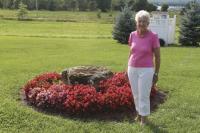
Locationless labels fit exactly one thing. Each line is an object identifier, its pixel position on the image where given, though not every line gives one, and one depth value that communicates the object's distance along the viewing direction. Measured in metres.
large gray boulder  5.67
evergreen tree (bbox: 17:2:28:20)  45.89
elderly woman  4.50
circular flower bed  5.13
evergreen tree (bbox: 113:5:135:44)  16.19
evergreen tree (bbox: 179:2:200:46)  15.92
